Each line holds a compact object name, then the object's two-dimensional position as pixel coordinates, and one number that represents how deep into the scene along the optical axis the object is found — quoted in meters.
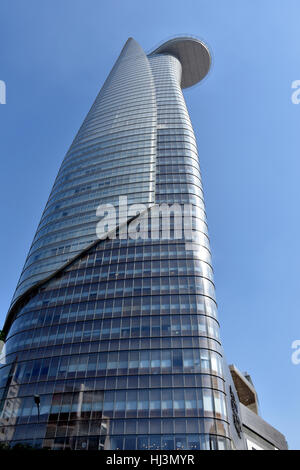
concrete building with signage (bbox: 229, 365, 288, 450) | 81.03
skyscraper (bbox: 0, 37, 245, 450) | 57.31
